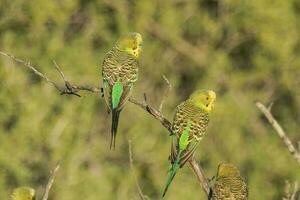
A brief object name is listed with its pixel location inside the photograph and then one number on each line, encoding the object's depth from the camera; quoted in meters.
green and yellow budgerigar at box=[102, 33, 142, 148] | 14.02
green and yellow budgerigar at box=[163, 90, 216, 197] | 13.33
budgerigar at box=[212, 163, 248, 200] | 12.54
